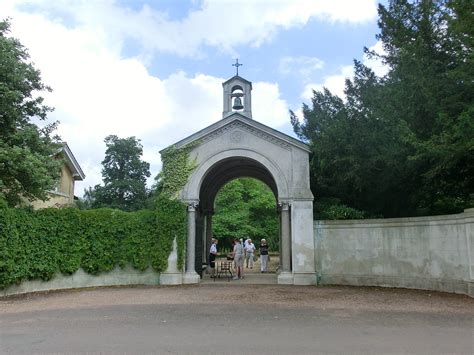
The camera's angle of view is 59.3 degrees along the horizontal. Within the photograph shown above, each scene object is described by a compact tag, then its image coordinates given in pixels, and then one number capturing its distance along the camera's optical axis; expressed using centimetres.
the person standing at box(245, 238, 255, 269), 2530
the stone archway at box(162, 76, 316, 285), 1684
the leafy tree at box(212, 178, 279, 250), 4203
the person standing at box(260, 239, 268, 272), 2236
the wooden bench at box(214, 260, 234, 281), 1916
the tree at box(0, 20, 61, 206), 1446
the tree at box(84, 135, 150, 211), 4116
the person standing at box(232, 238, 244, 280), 1883
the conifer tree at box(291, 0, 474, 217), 1319
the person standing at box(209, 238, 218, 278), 2161
